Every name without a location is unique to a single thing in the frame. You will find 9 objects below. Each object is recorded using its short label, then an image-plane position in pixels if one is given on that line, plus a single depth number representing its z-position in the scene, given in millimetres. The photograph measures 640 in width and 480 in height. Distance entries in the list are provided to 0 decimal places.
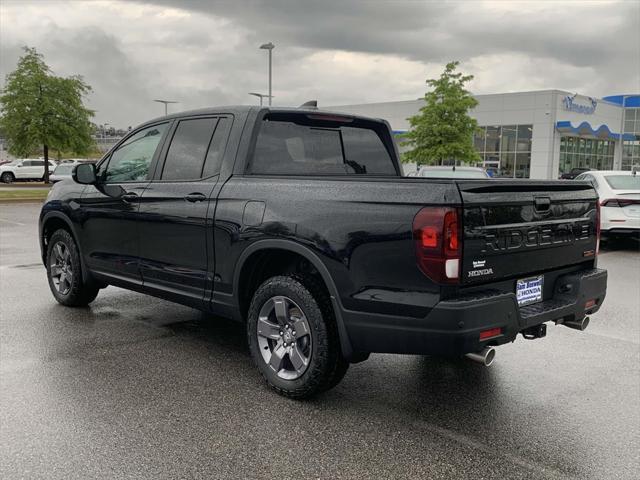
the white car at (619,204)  12031
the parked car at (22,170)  44188
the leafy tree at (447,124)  36188
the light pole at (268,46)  30820
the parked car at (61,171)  33572
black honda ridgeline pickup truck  3383
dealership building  49469
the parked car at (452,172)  14524
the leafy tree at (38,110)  34312
